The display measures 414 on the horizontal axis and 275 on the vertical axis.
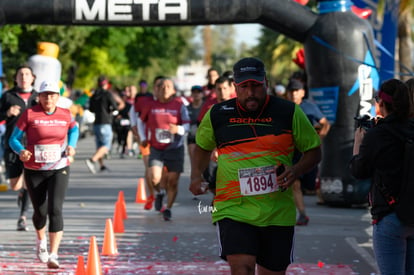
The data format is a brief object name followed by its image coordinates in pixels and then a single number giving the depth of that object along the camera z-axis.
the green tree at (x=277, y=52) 62.84
